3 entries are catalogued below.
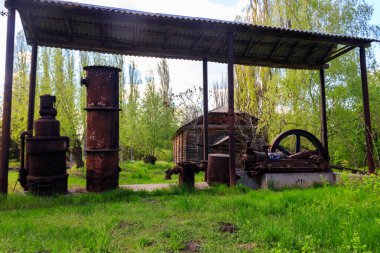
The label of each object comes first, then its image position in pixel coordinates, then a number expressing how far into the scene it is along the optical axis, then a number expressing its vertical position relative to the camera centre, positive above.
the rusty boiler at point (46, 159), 6.37 -0.15
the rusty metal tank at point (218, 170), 7.81 -0.56
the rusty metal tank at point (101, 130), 6.82 +0.55
